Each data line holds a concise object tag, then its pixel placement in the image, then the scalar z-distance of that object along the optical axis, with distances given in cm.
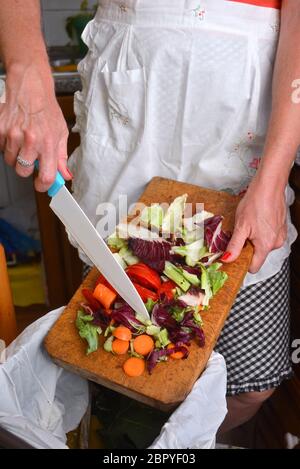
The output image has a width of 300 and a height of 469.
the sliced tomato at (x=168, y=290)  85
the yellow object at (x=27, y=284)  195
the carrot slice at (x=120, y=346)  79
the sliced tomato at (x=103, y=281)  84
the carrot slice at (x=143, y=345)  79
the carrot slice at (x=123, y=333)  79
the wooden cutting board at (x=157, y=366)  75
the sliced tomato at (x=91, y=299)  84
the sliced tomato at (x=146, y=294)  85
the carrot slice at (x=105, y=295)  83
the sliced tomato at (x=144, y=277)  86
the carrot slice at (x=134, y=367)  77
